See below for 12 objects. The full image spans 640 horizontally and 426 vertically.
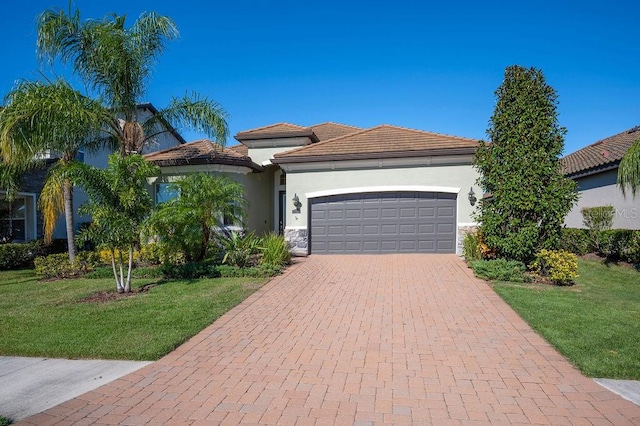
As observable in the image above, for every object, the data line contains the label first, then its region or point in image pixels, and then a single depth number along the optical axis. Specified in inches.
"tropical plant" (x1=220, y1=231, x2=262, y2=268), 456.4
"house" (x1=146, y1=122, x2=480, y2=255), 551.5
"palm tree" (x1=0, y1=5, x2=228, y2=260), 396.8
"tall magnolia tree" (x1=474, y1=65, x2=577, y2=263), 394.9
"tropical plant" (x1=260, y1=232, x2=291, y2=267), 458.6
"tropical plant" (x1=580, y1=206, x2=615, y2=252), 534.8
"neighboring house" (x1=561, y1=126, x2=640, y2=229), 567.9
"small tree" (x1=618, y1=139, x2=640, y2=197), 389.1
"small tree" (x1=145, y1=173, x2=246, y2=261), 424.1
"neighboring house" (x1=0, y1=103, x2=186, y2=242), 651.5
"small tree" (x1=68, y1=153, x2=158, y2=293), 346.9
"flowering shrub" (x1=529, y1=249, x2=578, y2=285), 368.8
